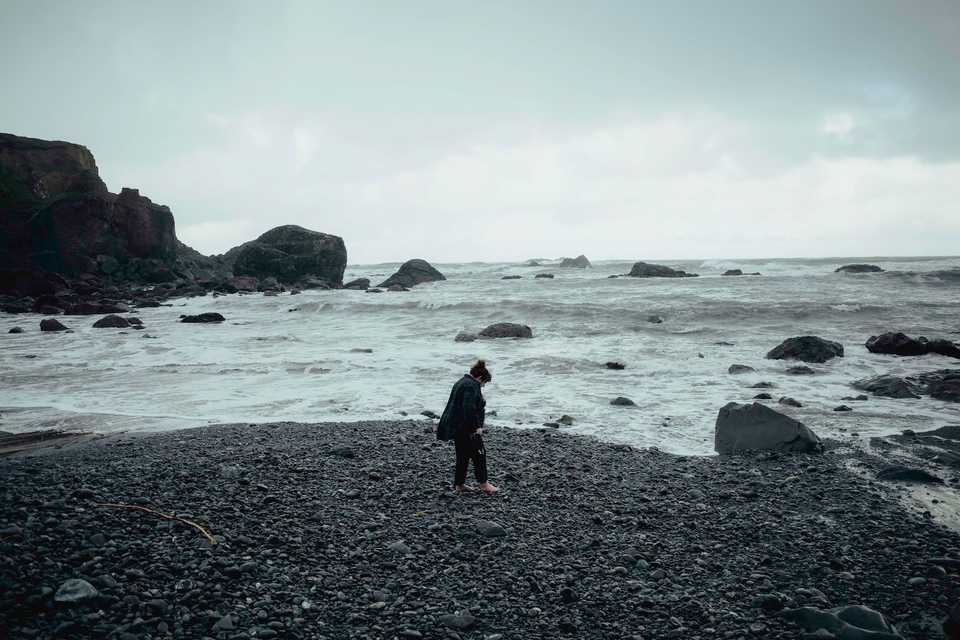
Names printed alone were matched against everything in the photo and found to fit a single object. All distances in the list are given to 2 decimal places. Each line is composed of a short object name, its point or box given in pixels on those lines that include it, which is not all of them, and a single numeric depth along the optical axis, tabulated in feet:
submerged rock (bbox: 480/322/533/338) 67.97
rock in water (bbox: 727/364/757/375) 46.69
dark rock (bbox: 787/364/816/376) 45.23
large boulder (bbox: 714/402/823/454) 26.09
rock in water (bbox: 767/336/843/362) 49.75
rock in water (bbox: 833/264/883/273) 155.74
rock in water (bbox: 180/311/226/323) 82.74
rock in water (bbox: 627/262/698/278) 176.55
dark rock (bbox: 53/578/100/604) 12.05
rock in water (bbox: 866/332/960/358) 50.57
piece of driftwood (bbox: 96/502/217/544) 15.61
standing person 20.81
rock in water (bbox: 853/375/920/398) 37.14
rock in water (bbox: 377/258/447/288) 162.71
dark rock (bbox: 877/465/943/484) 22.07
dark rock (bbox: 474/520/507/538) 17.22
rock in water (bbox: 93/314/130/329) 73.56
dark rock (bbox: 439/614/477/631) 12.74
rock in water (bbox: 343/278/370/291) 153.79
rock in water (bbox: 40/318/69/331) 70.59
